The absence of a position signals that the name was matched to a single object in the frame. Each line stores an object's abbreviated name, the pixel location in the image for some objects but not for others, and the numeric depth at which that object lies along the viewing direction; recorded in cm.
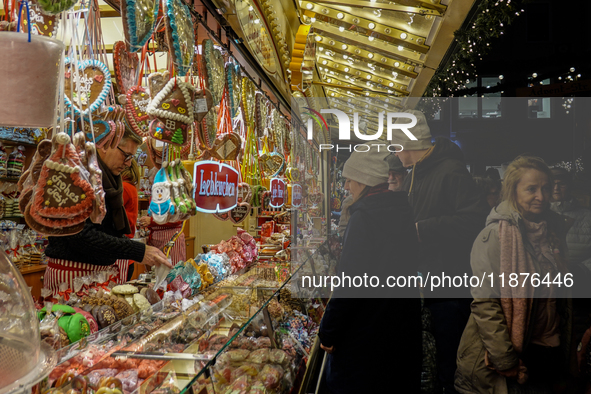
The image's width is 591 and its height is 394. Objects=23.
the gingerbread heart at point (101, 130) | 149
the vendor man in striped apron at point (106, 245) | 212
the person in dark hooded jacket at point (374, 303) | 229
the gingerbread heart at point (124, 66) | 169
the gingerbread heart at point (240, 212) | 320
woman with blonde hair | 231
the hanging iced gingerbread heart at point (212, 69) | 208
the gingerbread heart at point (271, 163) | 421
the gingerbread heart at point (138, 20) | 132
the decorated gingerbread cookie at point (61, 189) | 96
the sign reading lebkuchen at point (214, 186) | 241
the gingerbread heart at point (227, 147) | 251
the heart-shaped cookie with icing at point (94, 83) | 139
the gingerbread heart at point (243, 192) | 341
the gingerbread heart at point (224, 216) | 316
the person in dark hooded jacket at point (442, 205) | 243
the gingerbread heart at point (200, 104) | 181
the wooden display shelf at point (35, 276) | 398
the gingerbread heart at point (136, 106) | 170
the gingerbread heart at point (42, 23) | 104
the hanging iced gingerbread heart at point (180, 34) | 152
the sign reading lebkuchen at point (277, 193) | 459
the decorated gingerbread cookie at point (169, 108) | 160
